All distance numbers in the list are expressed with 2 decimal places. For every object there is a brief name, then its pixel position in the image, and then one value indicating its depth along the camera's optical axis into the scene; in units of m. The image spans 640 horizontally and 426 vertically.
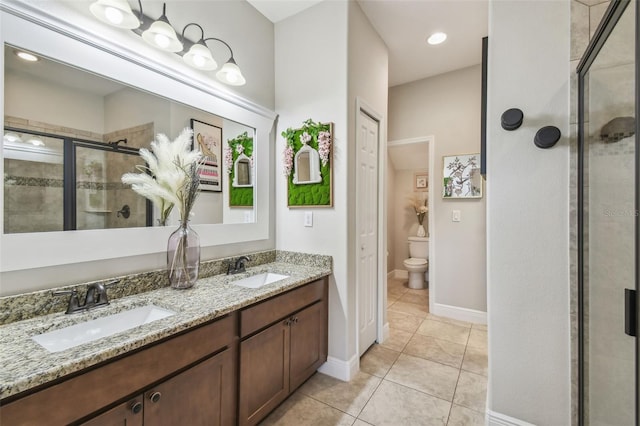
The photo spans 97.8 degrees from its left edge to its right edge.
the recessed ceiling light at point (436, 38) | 2.65
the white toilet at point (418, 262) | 4.20
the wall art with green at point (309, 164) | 2.15
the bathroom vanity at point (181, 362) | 0.82
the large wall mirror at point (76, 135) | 1.16
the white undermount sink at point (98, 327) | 1.09
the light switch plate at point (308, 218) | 2.25
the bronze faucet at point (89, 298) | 1.21
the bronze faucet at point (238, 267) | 1.96
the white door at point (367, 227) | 2.34
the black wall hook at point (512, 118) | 1.46
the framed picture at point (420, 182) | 4.80
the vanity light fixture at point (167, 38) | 1.33
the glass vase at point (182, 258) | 1.57
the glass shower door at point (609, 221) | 0.90
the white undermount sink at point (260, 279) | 1.97
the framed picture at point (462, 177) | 3.14
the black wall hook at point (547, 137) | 1.39
